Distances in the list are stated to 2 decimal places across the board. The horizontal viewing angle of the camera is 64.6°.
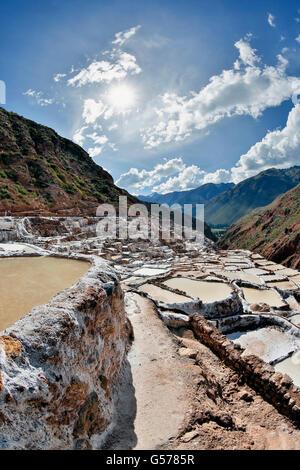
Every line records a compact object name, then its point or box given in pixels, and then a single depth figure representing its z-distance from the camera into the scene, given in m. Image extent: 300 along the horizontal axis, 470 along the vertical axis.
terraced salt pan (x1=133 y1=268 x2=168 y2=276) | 16.30
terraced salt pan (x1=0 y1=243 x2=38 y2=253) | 10.45
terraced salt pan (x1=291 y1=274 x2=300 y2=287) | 19.95
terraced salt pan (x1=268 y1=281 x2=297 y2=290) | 18.03
